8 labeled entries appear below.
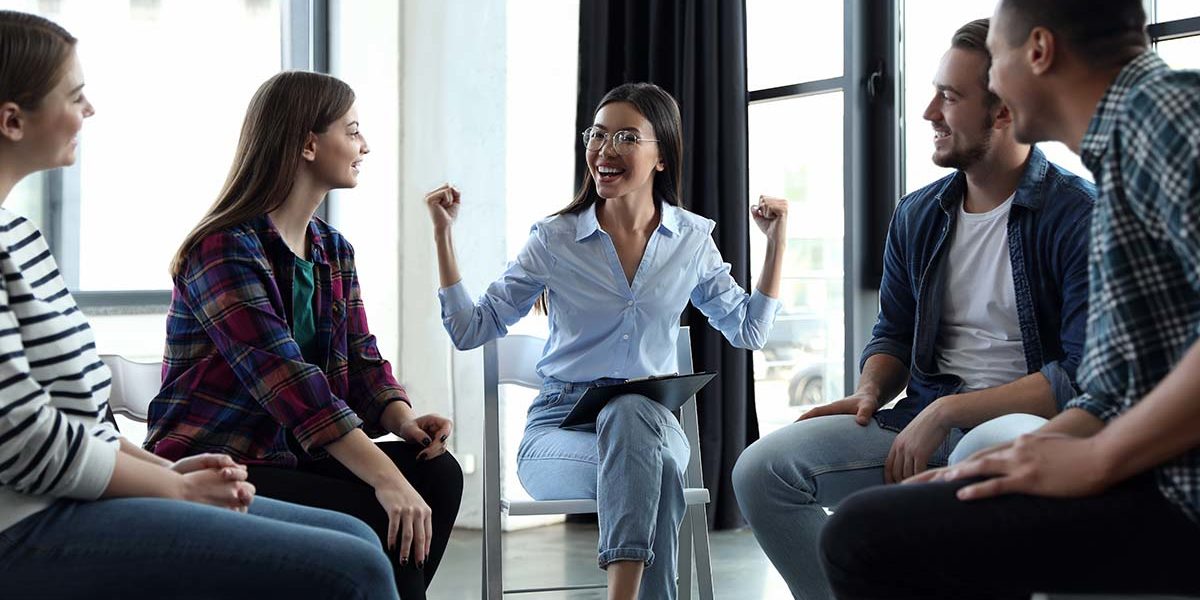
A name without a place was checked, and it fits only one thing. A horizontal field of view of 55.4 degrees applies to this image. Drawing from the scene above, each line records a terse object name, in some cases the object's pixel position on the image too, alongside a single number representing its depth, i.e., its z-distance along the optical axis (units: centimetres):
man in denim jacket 197
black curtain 373
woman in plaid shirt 189
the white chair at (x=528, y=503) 225
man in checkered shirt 117
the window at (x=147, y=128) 373
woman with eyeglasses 246
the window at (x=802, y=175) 377
